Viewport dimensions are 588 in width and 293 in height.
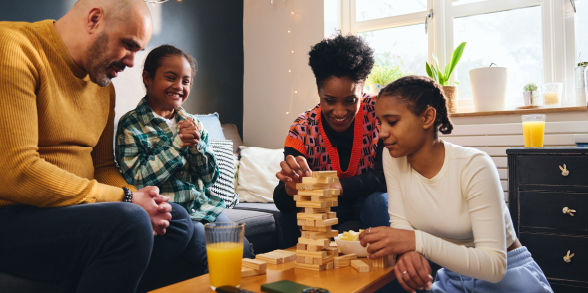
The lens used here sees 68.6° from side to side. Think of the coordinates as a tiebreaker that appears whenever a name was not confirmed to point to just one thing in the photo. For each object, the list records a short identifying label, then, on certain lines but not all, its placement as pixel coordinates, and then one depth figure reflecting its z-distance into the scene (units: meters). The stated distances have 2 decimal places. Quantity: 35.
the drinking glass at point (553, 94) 2.66
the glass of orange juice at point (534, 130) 2.38
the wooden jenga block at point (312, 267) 1.15
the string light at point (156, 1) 2.68
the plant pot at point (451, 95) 2.83
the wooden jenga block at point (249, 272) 1.08
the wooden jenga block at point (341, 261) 1.18
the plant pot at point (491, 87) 2.82
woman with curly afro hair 1.57
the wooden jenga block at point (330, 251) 1.21
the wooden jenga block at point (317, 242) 1.17
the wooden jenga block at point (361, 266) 1.13
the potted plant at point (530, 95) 2.73
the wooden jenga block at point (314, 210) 1.21
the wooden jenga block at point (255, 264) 1.11
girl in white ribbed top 1.09
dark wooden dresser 2.13
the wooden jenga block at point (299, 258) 1.19
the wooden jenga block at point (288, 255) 1.24
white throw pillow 2.59
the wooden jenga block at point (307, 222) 1.20
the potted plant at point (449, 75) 2.84
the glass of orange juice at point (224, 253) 0.97
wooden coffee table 0.99
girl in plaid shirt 1.57
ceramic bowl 1.24
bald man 1.10
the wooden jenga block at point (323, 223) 1.19
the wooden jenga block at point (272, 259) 1.21
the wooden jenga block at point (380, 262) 1.17
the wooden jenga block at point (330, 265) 1.17
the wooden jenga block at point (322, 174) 1.21
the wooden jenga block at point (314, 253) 1.15
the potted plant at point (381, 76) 3.12
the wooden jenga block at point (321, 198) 1.19
